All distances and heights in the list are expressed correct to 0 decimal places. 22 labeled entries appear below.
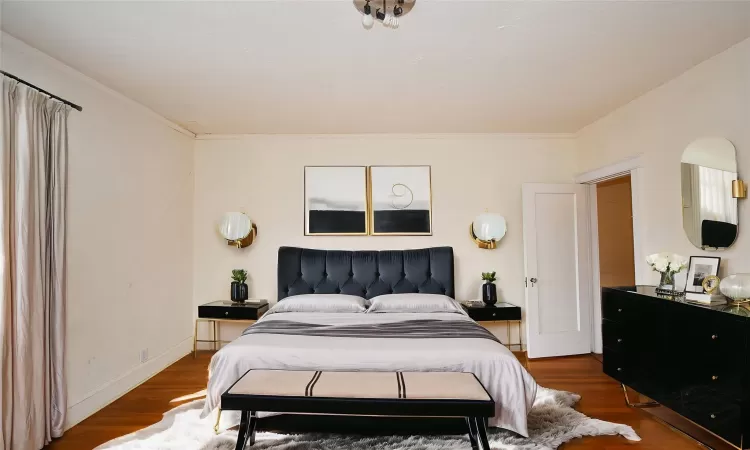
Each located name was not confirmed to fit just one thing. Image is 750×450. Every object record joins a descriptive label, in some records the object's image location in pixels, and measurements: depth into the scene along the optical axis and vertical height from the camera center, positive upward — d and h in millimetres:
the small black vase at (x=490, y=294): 4535 -591
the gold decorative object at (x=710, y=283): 2729 -306
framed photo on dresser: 2883 -236
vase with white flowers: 3039 -217
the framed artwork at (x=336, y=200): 4941 +466
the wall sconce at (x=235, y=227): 4742 +160
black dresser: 2273 -749
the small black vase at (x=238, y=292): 4613 -552
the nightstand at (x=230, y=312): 4434 -739
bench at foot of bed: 2182 -823
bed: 2643 -706
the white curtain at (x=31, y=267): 2406 -145
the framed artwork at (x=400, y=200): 4941 +457
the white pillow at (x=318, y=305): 4031 -616
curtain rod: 2418 +956
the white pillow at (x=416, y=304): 3984 -615
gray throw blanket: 3008 -667
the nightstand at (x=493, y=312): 4363 -761
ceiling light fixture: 2076 +1142
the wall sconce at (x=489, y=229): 4754 +107
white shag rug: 2586 -1253
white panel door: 4625 -350
